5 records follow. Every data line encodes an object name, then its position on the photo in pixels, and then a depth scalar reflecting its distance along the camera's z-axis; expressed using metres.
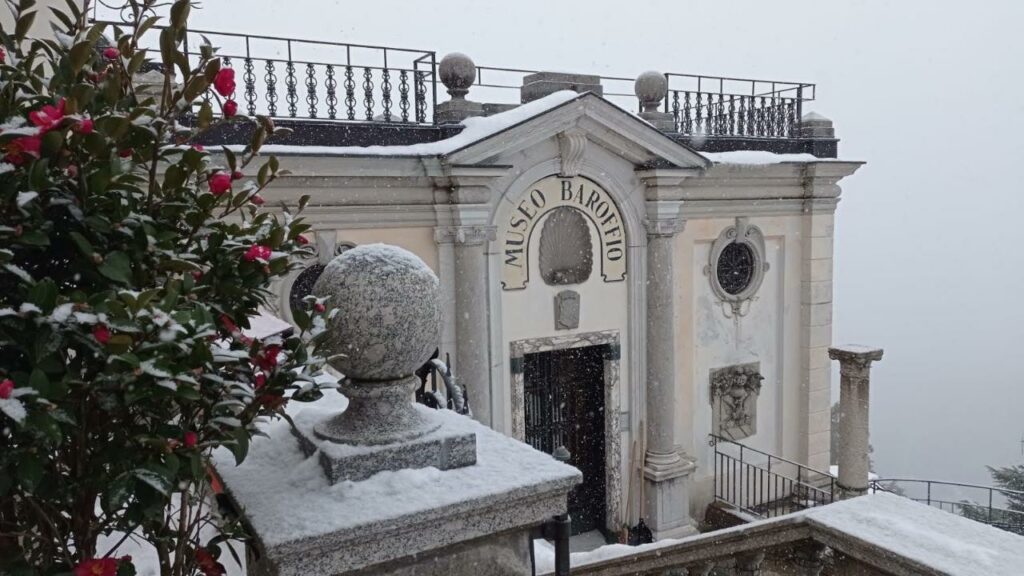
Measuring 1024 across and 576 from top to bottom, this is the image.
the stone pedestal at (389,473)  2.07
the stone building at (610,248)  9.12
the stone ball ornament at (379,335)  2.23
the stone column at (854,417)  8.49
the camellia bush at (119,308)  1.53
